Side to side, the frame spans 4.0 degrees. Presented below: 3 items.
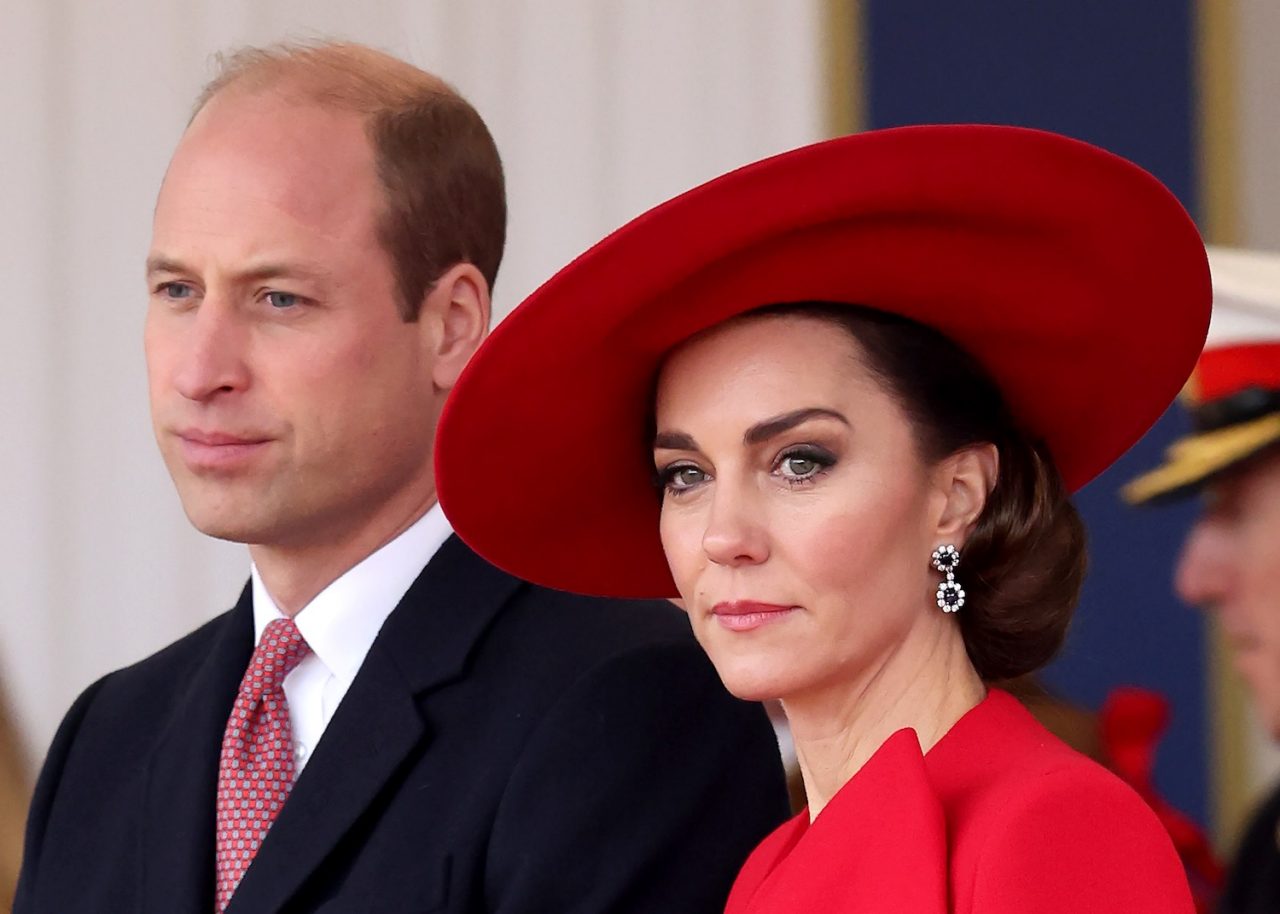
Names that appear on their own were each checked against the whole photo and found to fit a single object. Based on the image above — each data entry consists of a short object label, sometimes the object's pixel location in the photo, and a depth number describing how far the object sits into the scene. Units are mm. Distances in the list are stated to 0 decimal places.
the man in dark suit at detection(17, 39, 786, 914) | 9047
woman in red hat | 8856
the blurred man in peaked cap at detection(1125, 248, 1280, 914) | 9615
